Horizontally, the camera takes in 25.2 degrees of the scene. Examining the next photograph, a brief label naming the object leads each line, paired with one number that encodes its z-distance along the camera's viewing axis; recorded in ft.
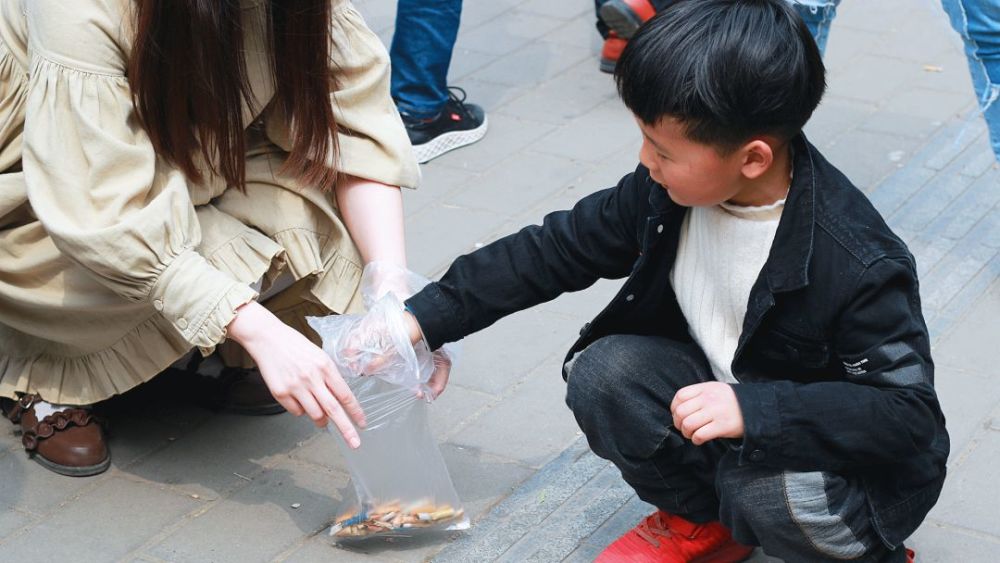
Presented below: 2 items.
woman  7.05
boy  6.54
